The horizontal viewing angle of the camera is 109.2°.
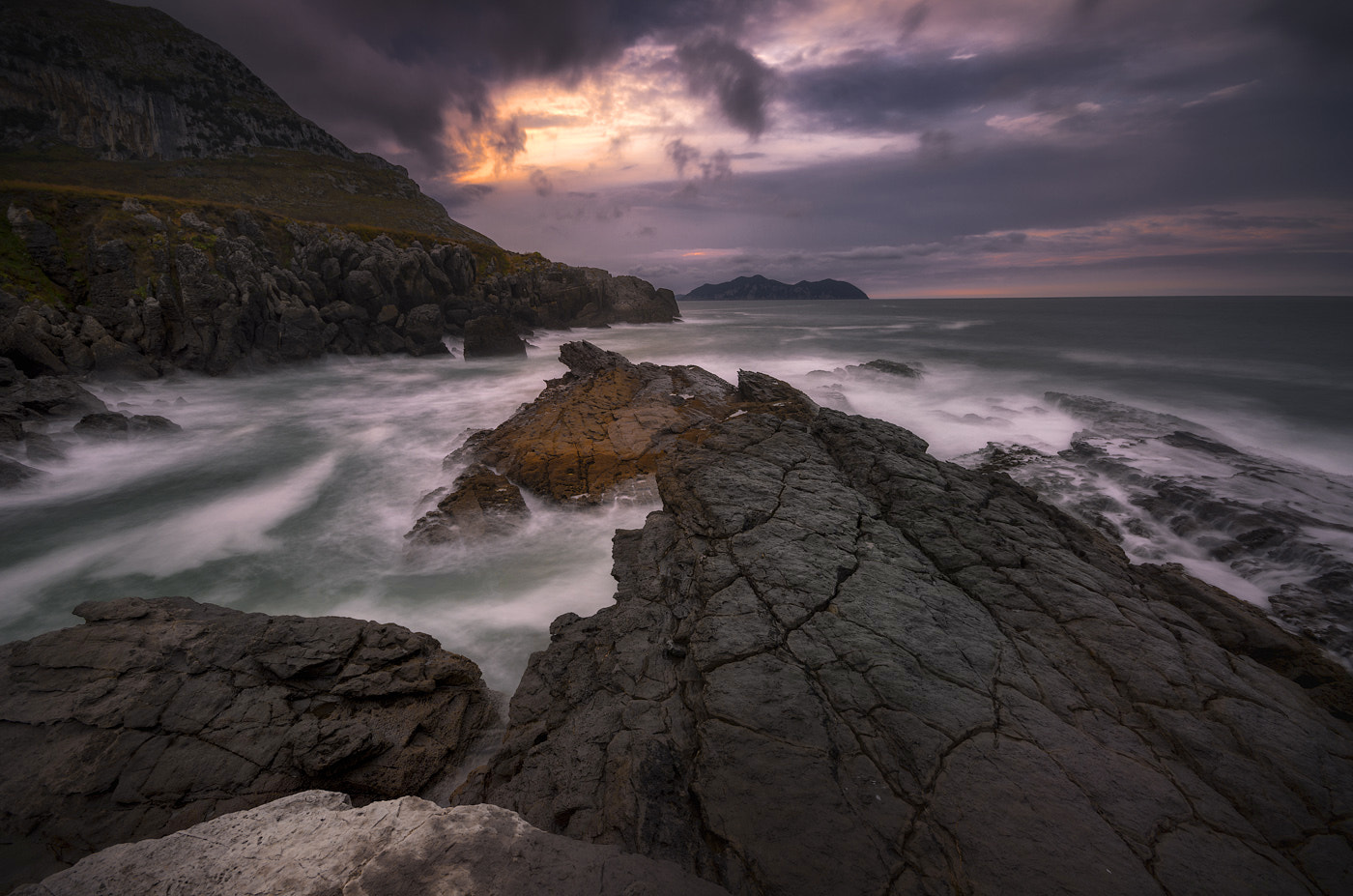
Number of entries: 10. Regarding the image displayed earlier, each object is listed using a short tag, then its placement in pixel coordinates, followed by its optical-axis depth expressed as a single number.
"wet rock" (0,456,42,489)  12.70
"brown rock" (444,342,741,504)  11.95
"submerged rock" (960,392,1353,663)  7.78
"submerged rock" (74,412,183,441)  15.54
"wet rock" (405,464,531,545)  10.34
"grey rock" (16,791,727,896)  2.89
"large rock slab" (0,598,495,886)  4.19
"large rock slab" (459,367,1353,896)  3.50
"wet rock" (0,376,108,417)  15.48
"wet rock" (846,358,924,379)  25.12
